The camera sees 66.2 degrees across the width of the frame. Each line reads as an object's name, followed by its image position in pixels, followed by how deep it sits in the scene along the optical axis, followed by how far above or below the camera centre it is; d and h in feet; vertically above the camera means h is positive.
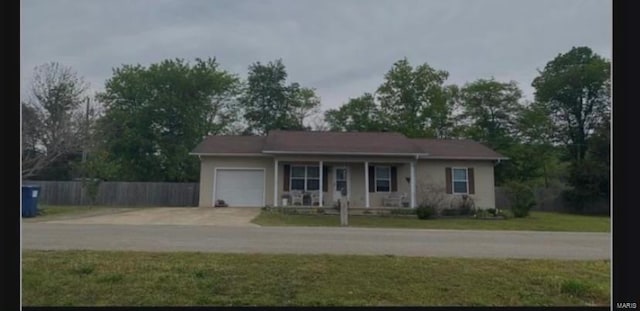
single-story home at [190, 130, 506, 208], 51.13 -0.77
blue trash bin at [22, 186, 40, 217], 32.89 -2.25
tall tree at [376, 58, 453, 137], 78.35 +10.69
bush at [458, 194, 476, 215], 47.44 -3.92
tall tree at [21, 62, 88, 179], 47.64 +5.35
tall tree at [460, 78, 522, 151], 78.12 +9.03
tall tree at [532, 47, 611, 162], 61.57 +8.91
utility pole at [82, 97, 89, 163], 60.46 +3.63
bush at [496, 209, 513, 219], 46.02 -4.57
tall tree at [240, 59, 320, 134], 88.38 +11.62
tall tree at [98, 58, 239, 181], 76.18 +8.08
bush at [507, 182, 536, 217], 46.57 -3.15
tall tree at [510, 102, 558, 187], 74.13 +3.01
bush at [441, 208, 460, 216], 46.57 -4.37
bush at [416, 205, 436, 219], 43.14 -4.04
